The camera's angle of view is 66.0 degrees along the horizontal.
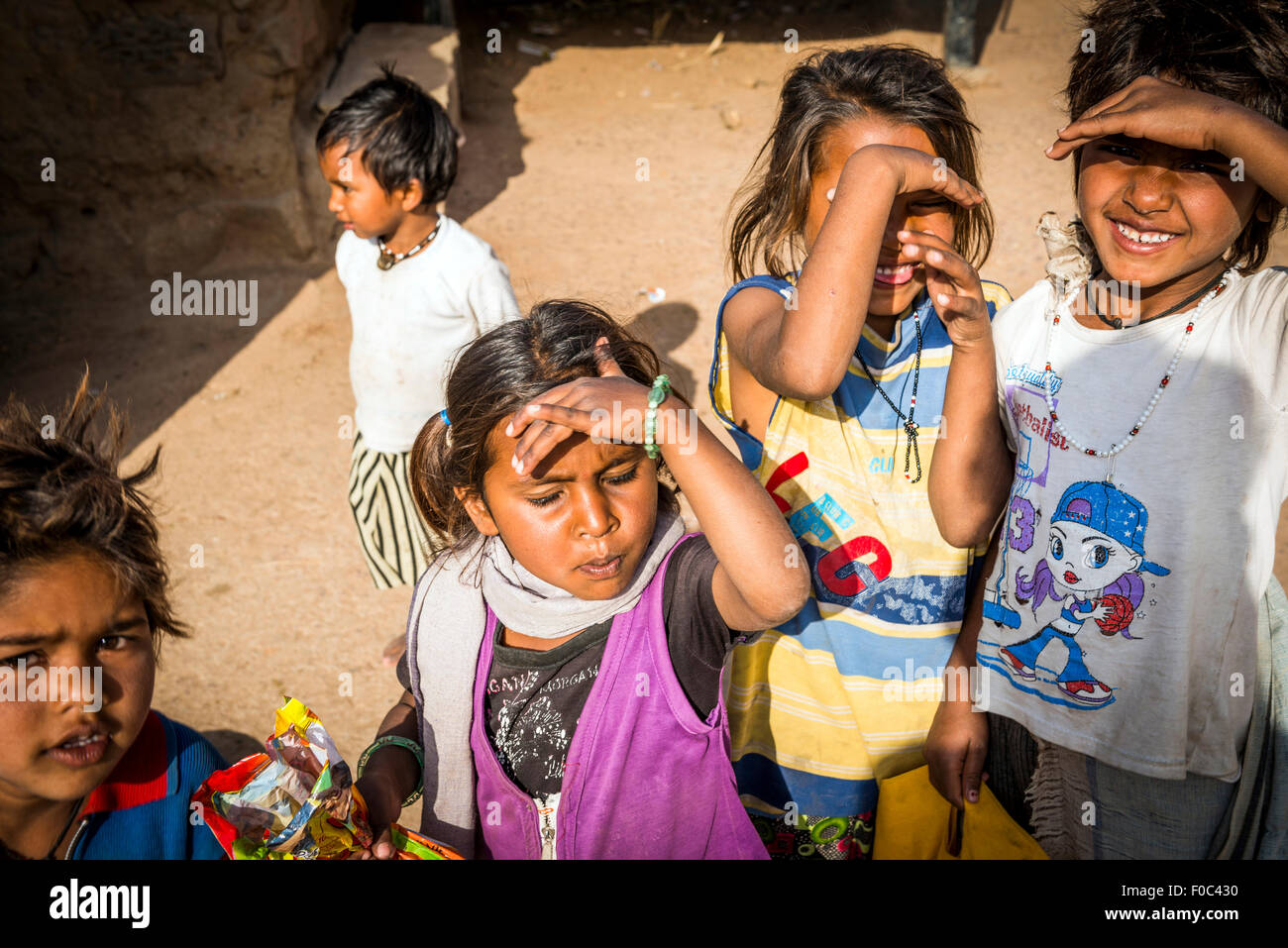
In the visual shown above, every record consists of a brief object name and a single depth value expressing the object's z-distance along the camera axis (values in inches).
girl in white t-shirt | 58.3
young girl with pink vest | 60.2
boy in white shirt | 121.0
